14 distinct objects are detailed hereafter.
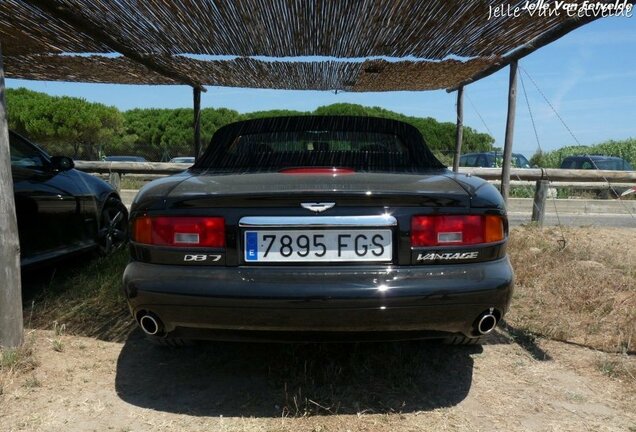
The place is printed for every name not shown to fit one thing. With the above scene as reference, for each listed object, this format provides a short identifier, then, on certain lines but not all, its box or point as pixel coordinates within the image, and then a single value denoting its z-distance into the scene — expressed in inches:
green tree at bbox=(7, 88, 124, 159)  1242.0
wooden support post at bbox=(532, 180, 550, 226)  338.3
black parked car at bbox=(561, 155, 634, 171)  557.9
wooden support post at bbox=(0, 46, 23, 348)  113.2
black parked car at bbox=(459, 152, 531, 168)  639.8
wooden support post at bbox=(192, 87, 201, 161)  282.5
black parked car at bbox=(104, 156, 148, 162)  959.0
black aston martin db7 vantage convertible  86.5
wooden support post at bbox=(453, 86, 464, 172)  283.7
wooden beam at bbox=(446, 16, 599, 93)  151.2
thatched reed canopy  160.9
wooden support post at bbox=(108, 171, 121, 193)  379.2
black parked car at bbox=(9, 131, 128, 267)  153.4
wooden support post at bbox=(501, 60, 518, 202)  219.4
